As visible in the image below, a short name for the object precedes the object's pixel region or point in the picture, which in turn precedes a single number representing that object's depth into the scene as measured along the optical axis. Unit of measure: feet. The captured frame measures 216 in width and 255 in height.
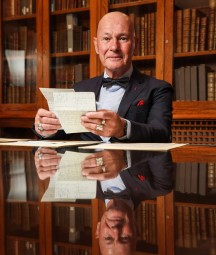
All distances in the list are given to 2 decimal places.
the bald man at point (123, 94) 4.94
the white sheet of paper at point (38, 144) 4.10
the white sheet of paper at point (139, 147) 3.61
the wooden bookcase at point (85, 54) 8.71
